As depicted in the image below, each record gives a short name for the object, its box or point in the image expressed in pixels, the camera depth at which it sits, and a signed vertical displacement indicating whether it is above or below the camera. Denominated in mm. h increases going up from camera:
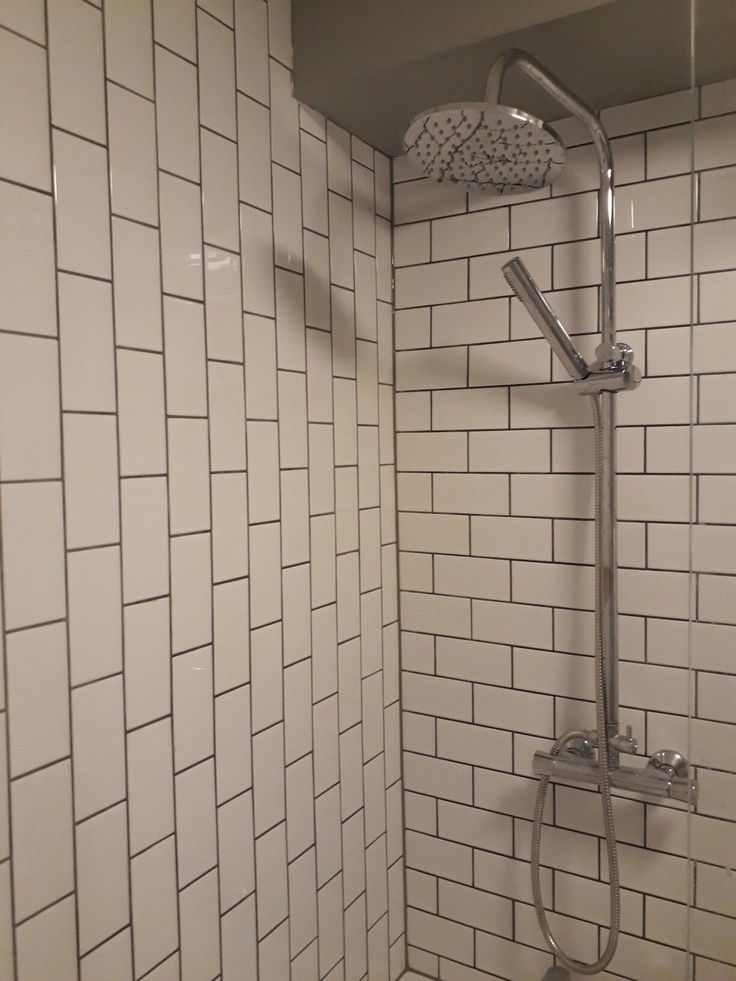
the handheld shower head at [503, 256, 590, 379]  1107 +202
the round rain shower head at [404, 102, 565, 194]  840 +365
